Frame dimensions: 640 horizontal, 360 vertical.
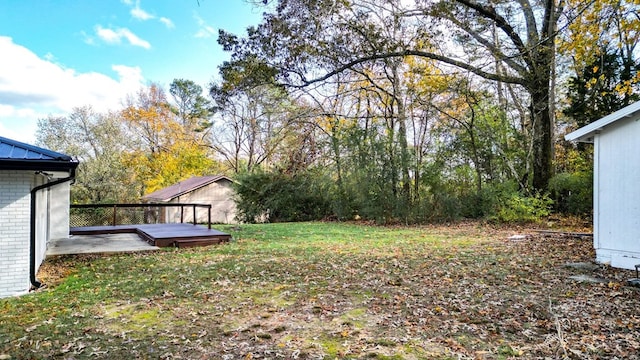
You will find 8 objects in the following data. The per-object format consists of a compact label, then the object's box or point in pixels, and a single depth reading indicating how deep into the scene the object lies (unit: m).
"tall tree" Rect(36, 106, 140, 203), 19.72
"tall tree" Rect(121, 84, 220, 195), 24.66
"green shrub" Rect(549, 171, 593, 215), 10.88
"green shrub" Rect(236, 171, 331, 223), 15.71
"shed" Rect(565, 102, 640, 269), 5.33
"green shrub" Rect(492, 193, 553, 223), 11.12
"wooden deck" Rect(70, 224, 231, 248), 8.08
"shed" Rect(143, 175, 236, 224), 21.31
